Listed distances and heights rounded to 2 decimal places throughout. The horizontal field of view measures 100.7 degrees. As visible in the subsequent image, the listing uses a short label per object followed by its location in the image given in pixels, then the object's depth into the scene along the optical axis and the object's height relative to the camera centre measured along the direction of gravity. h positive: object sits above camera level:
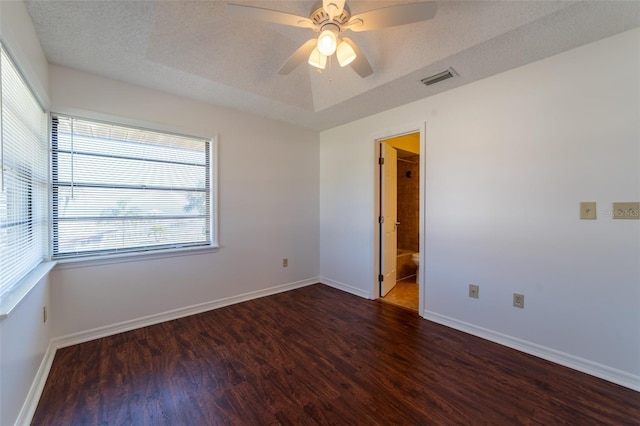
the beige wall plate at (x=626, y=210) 1.81 +0.01
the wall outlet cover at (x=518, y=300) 2.29 -0.77
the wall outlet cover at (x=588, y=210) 1.97 +0.01
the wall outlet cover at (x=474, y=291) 2.57 -0.77
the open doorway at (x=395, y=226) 3.56 -0.23
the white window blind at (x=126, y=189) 2.38 +0.24
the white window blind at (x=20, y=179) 1.43 +0.23
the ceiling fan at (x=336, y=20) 1.52 +1.18
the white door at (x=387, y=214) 3.57 -0.03
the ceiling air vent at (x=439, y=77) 2.36 +1.25
